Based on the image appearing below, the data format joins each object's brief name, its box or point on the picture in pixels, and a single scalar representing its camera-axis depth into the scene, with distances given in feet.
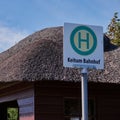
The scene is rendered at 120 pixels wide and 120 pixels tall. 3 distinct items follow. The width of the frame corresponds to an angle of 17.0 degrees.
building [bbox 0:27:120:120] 38.75
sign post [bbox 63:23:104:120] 16.01
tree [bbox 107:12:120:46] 85.40
